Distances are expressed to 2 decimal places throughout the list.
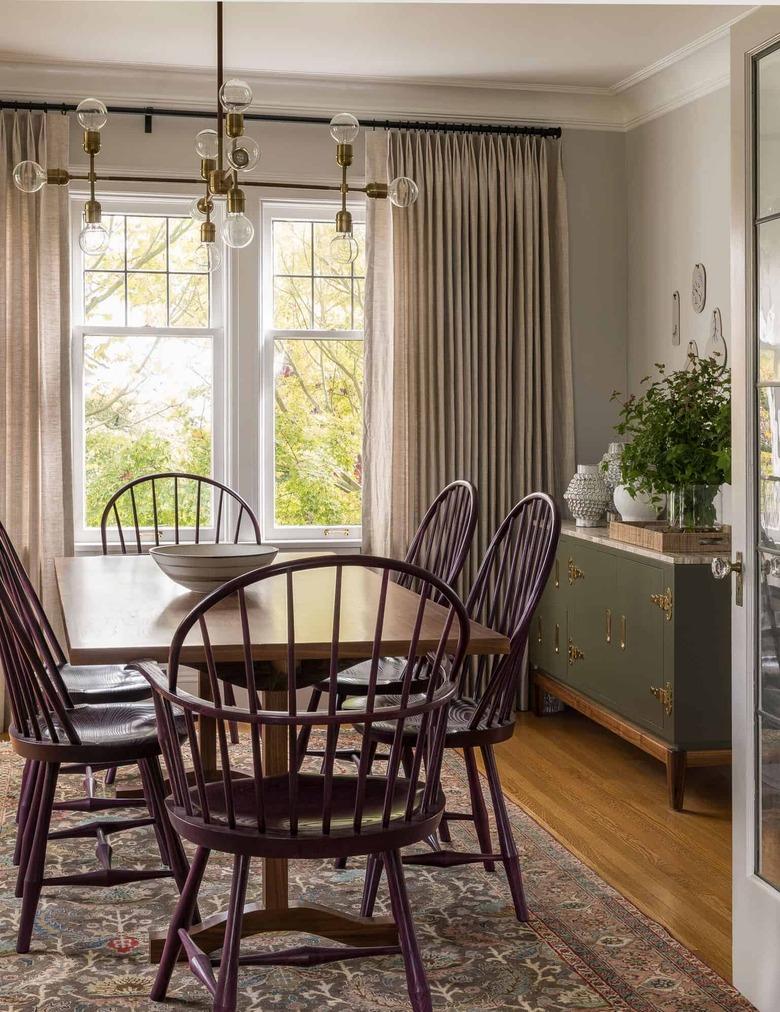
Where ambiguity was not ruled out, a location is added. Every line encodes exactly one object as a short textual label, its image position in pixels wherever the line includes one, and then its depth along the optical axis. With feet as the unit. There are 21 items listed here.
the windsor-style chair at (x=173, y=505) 16.48
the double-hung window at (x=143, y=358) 16.25
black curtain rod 15.31
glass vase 12.82
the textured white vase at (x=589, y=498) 15.11
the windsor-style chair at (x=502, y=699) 8.80
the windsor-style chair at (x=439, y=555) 10.53
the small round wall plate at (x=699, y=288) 14.97
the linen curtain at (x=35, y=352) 15.25
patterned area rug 7.80
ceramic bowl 9.41
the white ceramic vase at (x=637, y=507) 13.87
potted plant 12.74
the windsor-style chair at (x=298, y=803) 6.37
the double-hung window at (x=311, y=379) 16.67
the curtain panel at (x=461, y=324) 16.33
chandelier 9.51
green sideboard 12.17
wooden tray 12.50
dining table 7.27
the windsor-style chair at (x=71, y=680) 8.54
